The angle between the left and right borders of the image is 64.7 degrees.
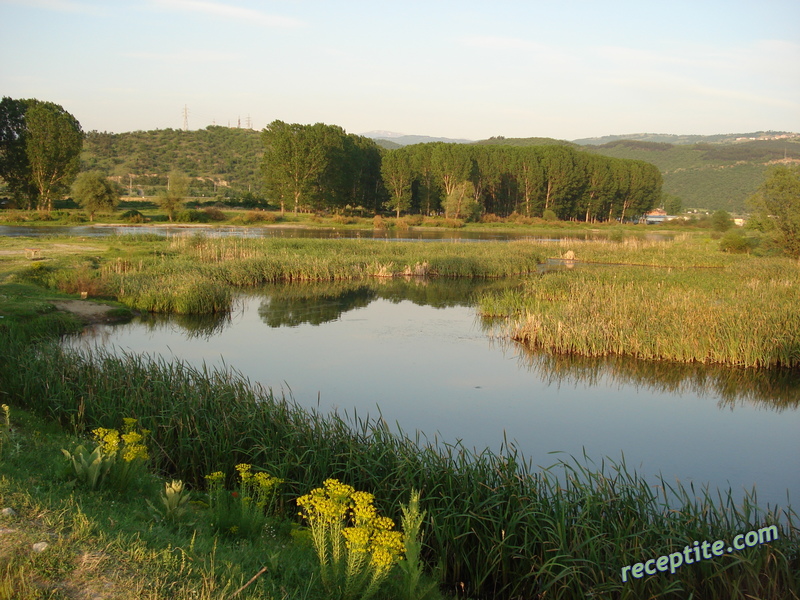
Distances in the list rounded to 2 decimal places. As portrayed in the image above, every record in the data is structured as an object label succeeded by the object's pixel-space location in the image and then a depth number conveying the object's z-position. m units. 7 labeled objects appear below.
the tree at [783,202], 32.88
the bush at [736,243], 39.78
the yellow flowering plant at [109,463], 4.87
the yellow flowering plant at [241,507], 4.64
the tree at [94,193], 48.06
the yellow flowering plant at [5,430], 5.51
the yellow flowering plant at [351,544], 3.71
